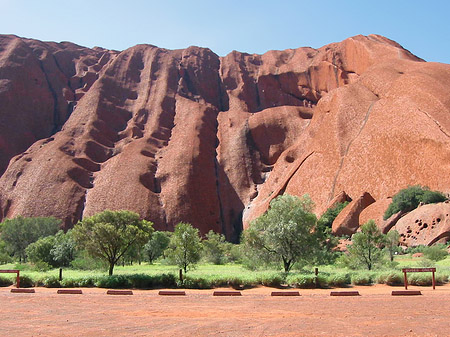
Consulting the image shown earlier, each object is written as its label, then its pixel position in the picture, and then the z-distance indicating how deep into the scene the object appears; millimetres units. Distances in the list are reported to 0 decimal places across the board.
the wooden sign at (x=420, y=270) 15281
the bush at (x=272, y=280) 17266
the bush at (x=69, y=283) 18438
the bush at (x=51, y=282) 18406
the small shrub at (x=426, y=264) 21255
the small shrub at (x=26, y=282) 19031
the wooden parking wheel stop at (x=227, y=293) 14997
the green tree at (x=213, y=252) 37769
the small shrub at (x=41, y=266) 28256
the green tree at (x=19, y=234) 46688
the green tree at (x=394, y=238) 33000
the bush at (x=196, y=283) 17531
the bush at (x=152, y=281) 18262
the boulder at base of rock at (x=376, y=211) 40881
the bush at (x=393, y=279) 17041
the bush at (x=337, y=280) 17000
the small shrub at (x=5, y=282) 19453
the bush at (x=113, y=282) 18000
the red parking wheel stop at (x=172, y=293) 15266
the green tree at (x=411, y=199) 38116
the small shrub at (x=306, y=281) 16797
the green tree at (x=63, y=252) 32688
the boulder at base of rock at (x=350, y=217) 41375
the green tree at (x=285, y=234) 21469
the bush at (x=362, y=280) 17156
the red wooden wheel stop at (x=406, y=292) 13852
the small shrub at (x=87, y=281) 18483
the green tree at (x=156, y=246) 40125
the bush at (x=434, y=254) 26172
